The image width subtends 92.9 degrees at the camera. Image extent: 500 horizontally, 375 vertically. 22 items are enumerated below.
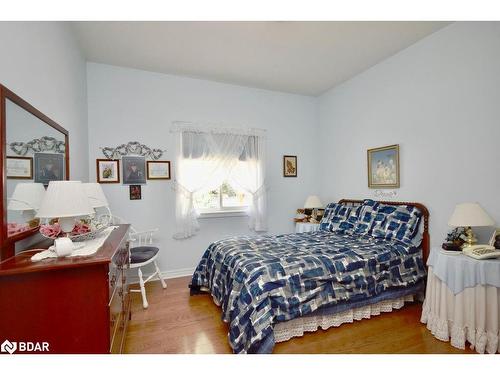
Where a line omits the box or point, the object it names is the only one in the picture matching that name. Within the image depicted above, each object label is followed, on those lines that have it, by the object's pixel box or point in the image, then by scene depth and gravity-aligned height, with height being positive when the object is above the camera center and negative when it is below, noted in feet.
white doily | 3.95 -1.14
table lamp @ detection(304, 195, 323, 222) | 12.66 -1.00
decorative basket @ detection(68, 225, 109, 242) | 4.84 -1.02
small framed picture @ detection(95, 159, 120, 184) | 10.28 +0.73
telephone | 6.08 -1.83
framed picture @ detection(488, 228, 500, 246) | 6.56 -1.54
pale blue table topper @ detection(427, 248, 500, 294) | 5.89 -2.31
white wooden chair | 8.48 -2.51
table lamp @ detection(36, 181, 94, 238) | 4.08 -0.23
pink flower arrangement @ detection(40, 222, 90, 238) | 4.36 -0.79
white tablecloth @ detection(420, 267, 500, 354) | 5.81 -3.47
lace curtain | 11.39 +1.04
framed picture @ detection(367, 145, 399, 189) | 9.90 +0.72
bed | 6.08 -2.72
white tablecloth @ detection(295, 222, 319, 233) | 12.15 -2.22
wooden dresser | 3.49 -1.76
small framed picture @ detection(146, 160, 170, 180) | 11.02 +0.80
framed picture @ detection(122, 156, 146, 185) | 10.64 +0.79
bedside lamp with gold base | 6.55 -1.03
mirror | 4.01 +0.51
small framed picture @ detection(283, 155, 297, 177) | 13.71 +1.10
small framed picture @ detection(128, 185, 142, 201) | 10.75 -0.22
